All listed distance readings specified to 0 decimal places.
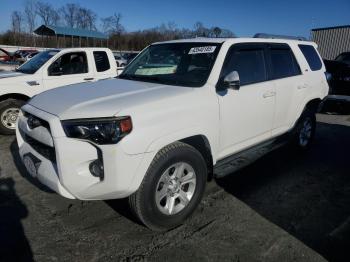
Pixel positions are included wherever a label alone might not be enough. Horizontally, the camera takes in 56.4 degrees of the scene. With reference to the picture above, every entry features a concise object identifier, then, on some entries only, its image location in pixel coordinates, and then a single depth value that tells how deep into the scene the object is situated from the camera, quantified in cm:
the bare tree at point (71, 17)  6419
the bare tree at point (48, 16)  6294
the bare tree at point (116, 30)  6257
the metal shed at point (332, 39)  2142
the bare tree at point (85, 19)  6469
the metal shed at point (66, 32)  3284
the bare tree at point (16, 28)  5041
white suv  270
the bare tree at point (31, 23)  5981
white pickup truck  653
